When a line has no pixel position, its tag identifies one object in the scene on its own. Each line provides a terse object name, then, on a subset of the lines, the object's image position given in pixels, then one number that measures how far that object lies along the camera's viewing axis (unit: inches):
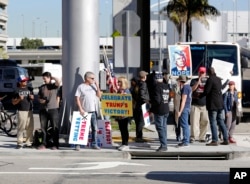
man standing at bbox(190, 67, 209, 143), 714.8
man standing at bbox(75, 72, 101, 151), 648.4
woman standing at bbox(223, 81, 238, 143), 707.4
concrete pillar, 700.7
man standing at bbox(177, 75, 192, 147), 658.4
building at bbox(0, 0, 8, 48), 4733.8
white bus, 971.9
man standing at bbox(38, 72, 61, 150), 654.5
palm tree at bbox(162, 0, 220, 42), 2032.5
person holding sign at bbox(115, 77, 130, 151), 654.5
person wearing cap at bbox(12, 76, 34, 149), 671.1
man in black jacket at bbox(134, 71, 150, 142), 703.1
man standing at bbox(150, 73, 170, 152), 629.9
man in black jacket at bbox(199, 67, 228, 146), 669.3
